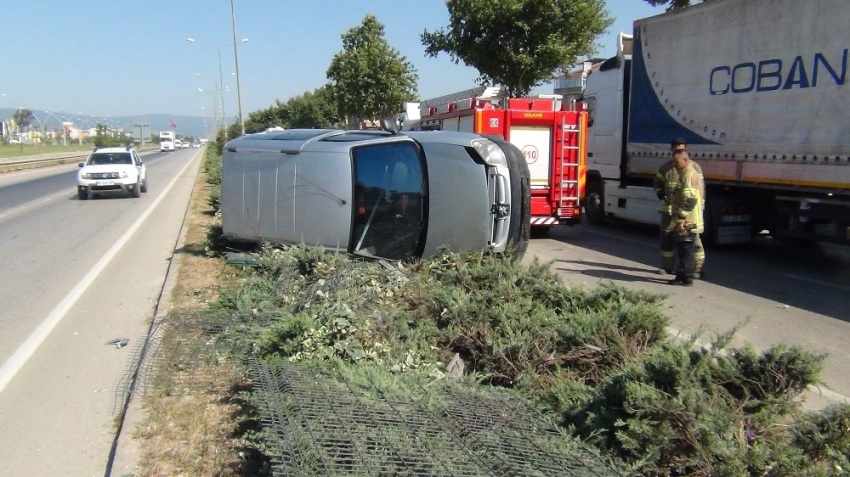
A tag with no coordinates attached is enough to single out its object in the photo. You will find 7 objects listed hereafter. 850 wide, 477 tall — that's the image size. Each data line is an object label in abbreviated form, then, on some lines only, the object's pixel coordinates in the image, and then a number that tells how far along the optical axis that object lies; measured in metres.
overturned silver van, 7.31
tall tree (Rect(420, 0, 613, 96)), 21.47
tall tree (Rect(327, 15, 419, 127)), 37.69
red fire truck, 12.56
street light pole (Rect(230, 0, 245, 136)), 40.28
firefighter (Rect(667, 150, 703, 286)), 8.66
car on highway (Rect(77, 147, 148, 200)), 21.86
